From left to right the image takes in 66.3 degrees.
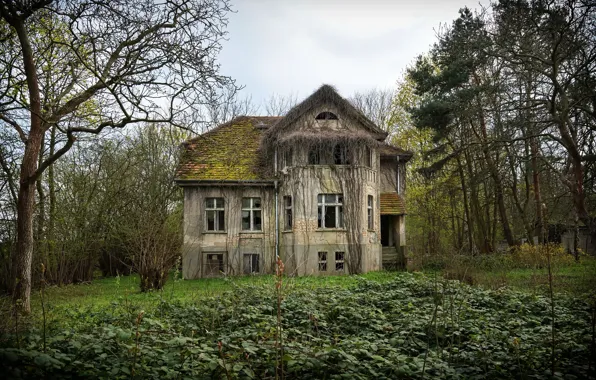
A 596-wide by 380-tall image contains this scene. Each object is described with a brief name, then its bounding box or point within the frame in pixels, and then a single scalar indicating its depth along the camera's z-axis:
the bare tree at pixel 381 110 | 36.59
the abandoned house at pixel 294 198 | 22.73
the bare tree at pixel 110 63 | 10.02
